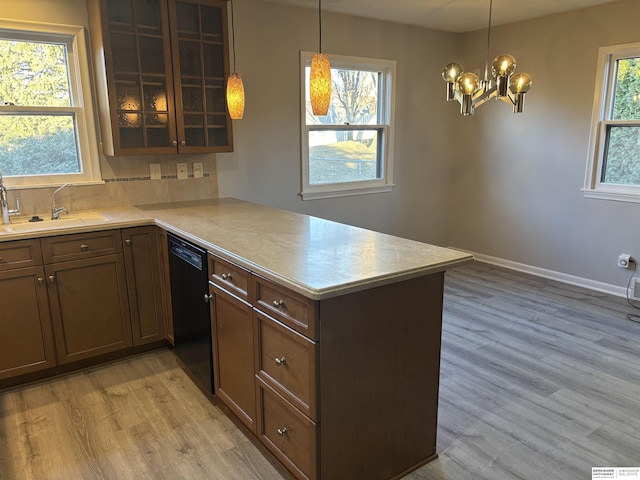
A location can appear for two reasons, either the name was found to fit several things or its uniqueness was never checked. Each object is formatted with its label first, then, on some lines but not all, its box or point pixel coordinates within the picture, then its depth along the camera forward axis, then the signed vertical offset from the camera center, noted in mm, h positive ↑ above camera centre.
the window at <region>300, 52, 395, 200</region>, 4219 +90
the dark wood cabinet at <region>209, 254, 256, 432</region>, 2057 -914
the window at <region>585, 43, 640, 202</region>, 3863 +118
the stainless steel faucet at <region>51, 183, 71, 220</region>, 3049 -420
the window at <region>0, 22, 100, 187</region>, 2979 +237
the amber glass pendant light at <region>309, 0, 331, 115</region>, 2281 +293
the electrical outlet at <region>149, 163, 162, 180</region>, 3463 -202
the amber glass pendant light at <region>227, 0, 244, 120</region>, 2740 +277
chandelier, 2727 +338
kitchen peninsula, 1682 -775
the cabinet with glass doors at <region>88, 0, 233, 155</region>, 2957 +458
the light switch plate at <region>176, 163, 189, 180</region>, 3566 -209
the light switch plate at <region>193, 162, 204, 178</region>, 3627 -205
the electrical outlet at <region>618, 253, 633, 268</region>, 4016 -1006
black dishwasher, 2434 -907
